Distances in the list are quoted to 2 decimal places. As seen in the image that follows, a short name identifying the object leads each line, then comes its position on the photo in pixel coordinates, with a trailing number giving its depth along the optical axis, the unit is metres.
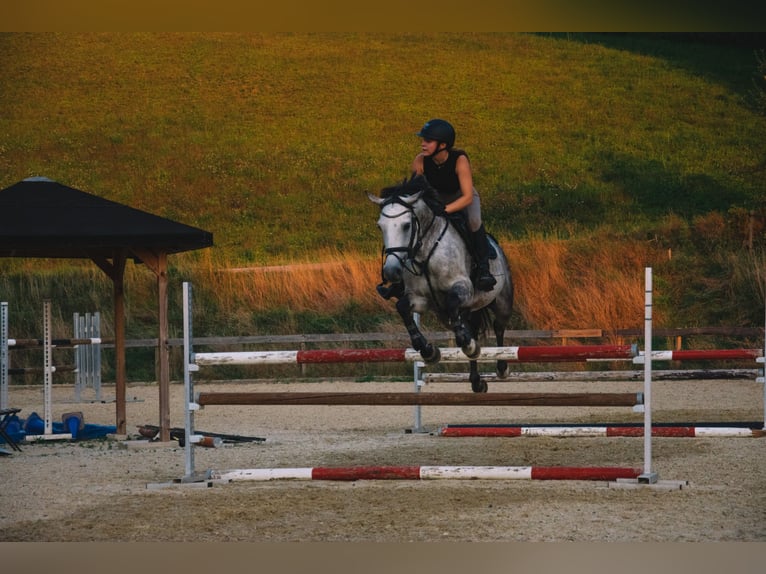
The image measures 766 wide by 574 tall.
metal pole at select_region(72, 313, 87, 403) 23.27
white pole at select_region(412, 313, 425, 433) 16.20
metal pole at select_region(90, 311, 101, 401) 22.67
